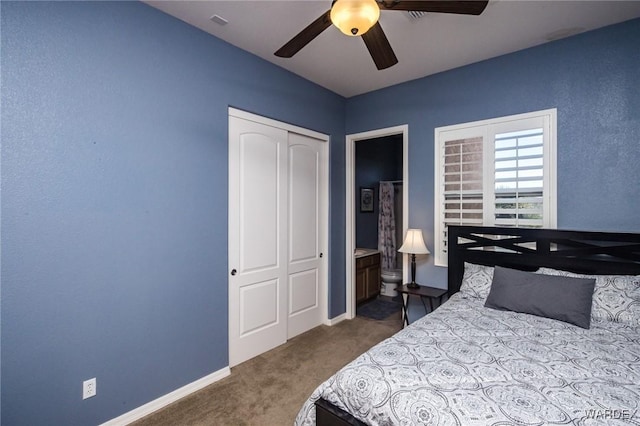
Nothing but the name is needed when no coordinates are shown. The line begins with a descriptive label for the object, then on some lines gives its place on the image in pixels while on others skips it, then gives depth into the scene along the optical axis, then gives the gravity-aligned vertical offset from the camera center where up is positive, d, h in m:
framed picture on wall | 5.00 +0.16
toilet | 4.62 -1.10
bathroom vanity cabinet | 4.20 -0.98
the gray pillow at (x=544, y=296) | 2.01 -0.61
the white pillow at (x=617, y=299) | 1.98 -0.61
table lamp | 3.03 -0.36
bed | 1.16 -0.74
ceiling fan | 1.36 +0.95
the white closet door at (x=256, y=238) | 2.66 -0.28
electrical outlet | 1.78 -1.07
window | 2.57 +0.33
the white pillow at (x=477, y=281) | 2.49 -0.61
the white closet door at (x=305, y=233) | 3.25 -0.27
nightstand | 2.90 -0.82
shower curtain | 4.94 -0.31
